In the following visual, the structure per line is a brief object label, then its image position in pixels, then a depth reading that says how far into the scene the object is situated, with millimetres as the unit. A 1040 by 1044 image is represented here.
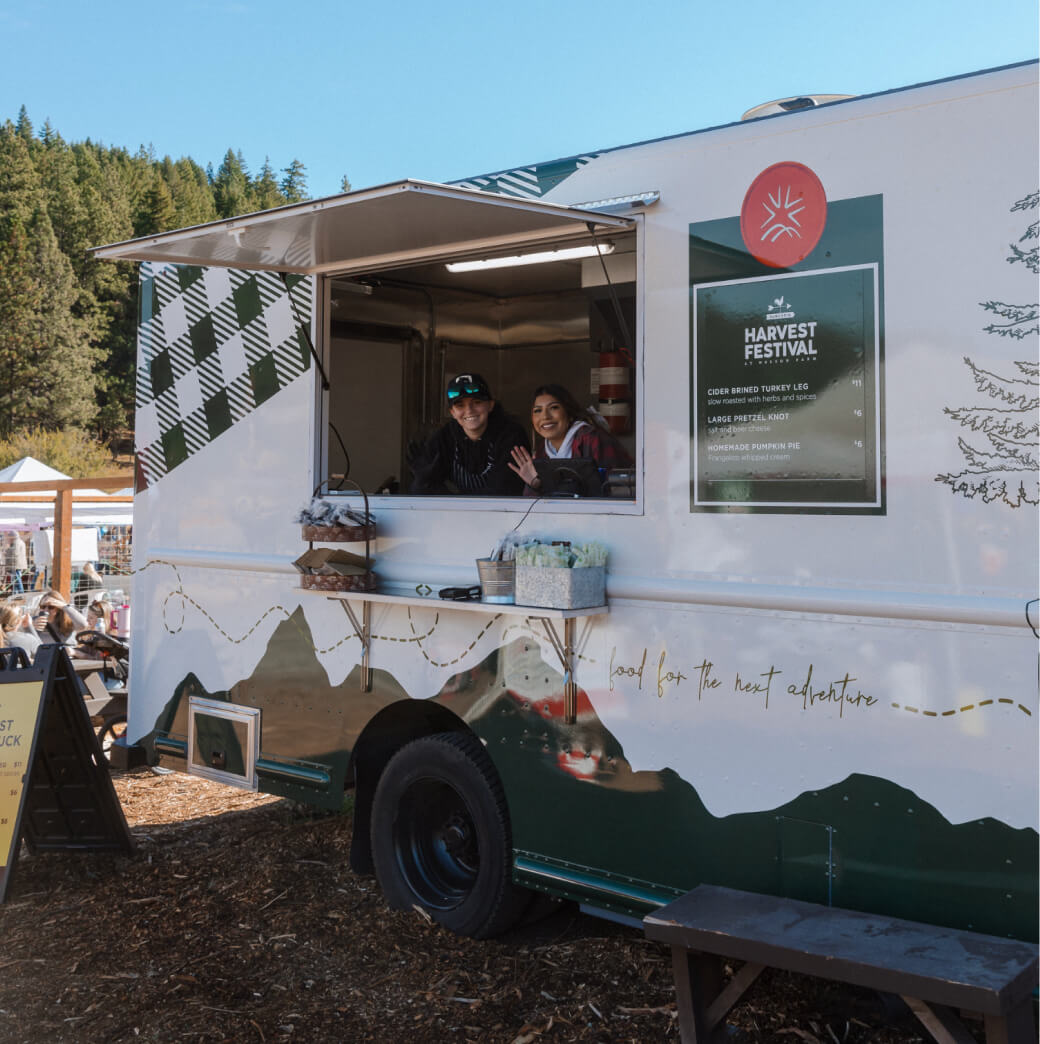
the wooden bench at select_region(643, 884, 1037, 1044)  2559
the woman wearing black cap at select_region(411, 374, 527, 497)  4691
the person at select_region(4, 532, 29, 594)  18094
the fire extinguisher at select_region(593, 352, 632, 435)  4816
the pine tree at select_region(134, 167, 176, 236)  69125
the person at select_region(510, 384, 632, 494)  4262
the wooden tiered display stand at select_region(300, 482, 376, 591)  4234
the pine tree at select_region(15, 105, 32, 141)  76188
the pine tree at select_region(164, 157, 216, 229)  71469
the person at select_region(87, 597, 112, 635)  9969
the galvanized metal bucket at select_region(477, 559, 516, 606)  3793
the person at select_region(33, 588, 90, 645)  8929
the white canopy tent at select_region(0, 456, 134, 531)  16781
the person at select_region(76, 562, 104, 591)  14195
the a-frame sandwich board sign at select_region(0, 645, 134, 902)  4707
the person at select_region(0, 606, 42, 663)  7848
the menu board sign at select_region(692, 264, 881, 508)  3133
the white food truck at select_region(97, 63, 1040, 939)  2928
